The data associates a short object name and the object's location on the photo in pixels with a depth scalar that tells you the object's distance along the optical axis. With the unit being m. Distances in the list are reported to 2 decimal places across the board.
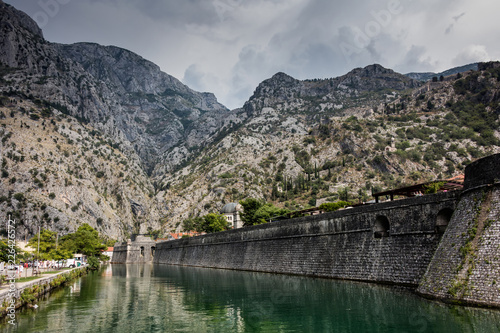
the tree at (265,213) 79.75
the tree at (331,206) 53.50
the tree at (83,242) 75.65
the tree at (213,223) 93.38
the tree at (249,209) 85.76
